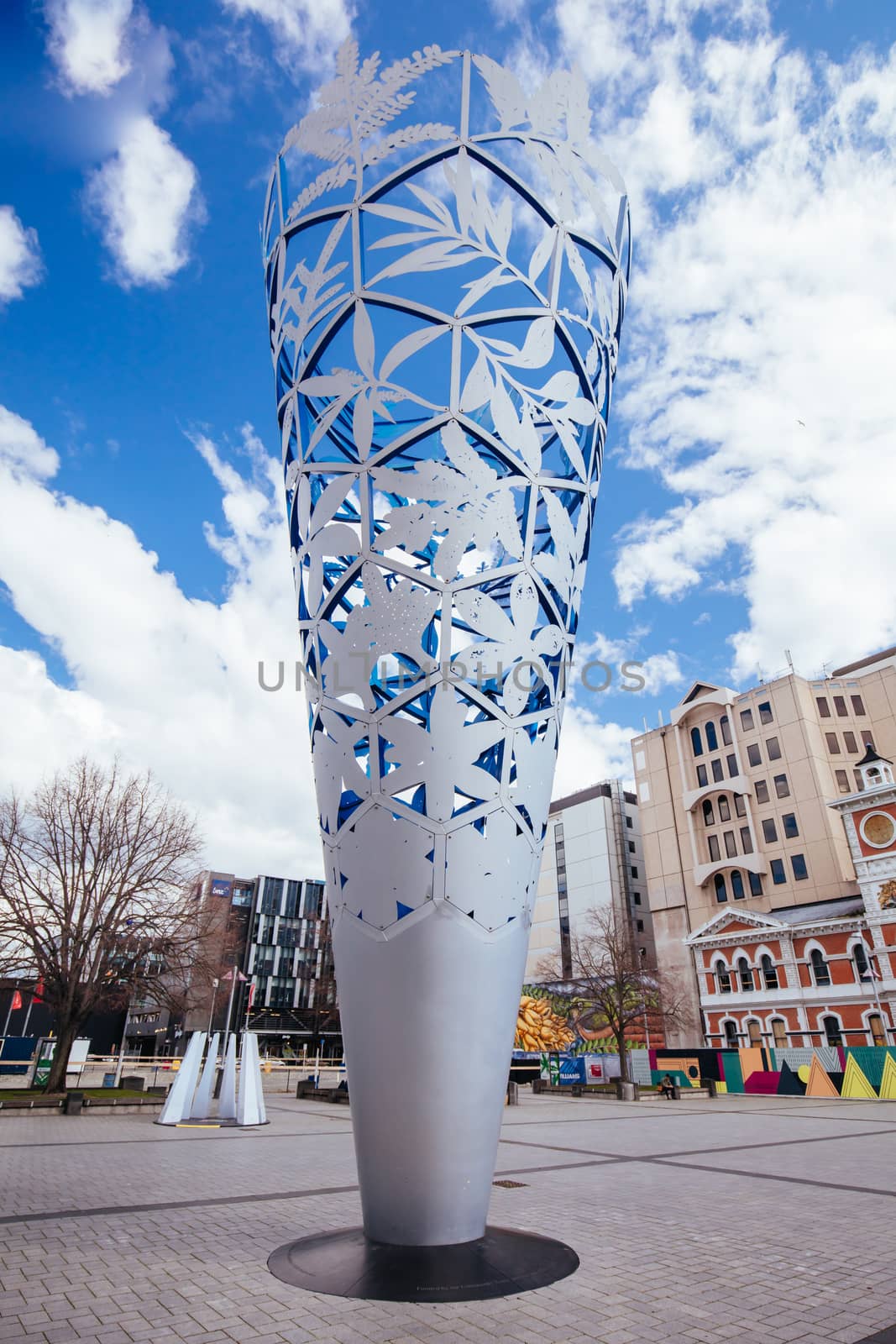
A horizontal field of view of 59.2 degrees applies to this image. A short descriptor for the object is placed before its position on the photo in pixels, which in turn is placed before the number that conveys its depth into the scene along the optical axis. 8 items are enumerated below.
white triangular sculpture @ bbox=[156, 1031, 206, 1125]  17.94
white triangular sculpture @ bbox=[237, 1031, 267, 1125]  17.52
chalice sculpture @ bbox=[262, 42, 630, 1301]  5.78
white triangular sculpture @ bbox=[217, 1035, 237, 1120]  18.58
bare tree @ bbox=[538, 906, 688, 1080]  42.36
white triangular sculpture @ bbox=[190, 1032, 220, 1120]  18.67
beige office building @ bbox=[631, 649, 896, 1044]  50.41
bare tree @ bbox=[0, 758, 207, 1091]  24.48
